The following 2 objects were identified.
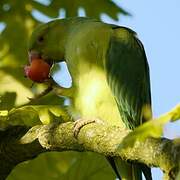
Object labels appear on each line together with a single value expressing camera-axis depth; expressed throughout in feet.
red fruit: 19.81
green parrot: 18.93
